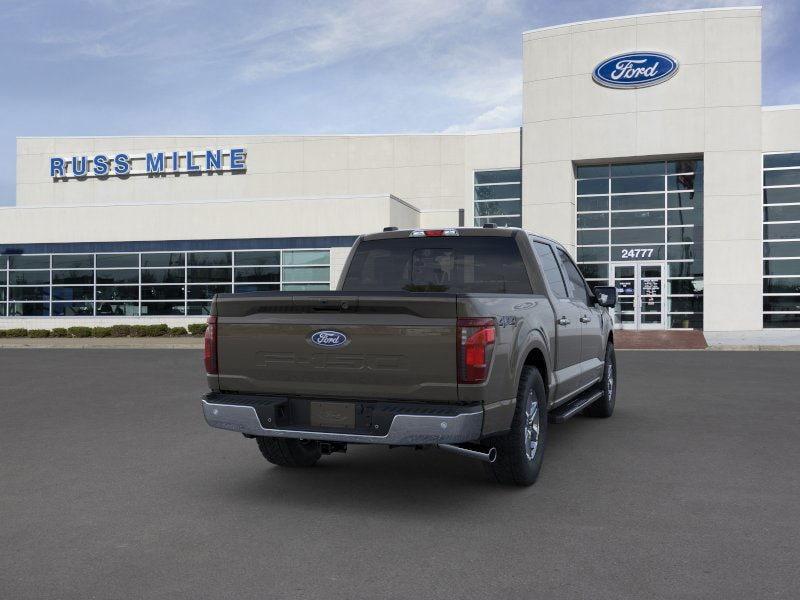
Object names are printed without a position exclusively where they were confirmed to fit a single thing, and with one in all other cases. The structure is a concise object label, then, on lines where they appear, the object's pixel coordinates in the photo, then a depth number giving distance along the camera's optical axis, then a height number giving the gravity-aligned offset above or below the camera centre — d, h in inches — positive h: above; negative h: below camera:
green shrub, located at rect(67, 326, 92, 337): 1199.6 -53.7
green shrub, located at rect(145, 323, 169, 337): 1163.9 -50.8
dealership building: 1120.8 +151.1
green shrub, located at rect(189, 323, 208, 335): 1154.7 -47.4
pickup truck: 198.5 -20.6
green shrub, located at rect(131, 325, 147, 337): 1163.9 -51.6
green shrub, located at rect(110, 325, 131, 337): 1173.1 -51.2
